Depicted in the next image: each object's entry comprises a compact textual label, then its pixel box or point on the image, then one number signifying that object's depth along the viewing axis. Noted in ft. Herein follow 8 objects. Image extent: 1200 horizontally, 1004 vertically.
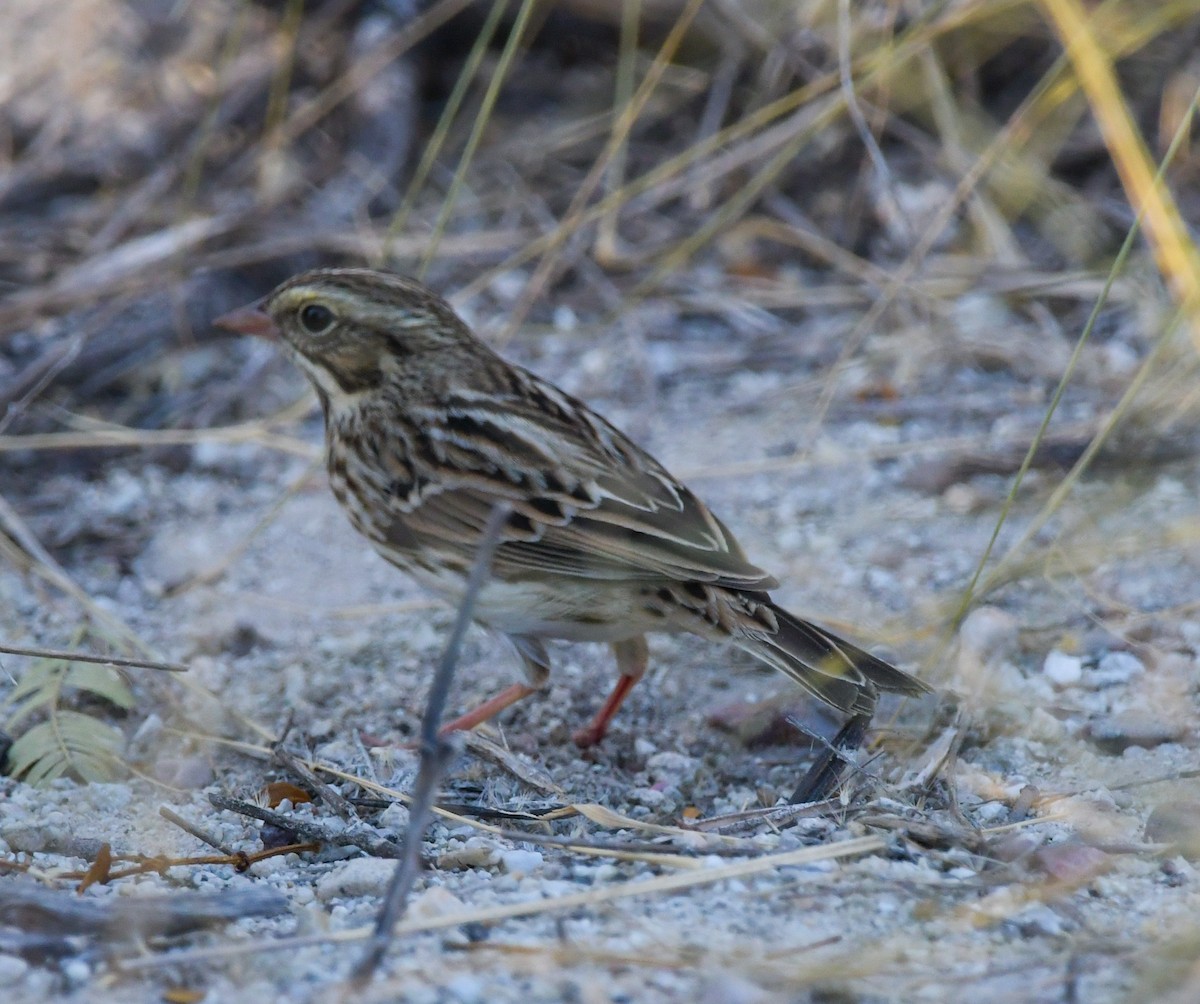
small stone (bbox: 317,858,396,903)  22.07
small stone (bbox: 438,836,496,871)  23.07
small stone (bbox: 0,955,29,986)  18.69
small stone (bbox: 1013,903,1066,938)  19.99
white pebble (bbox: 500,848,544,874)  22.66
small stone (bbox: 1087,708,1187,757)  27.73
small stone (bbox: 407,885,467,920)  19.92
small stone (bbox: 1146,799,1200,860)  23.06
